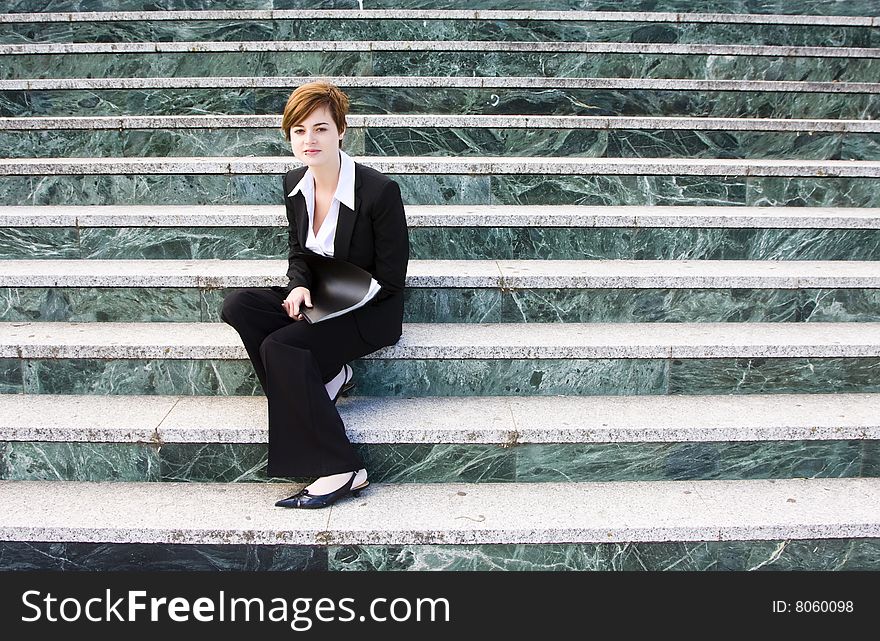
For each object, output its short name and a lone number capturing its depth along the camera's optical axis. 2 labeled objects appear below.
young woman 2.74
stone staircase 2.74
